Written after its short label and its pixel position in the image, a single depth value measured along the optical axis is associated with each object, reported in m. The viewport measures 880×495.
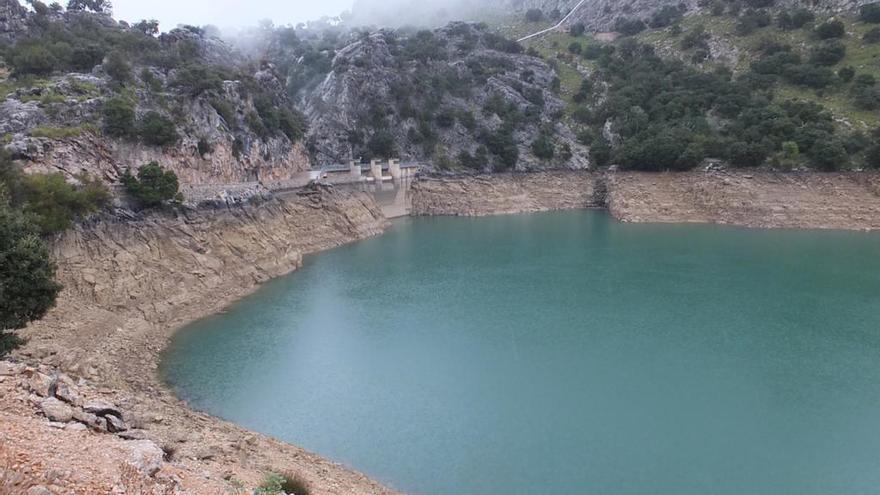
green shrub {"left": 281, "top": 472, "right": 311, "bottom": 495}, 15.88
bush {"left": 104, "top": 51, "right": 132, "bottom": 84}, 43.25
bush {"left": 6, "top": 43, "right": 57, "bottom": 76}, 41.38
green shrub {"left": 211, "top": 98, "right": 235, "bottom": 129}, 49.59
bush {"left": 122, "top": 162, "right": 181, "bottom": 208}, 37.75
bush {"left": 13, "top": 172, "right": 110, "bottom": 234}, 30.12
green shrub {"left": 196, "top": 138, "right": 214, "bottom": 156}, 46.22
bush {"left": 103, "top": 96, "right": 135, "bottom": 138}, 39.72
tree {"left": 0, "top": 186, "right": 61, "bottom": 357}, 20.02
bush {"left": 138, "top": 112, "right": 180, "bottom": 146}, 41.72
